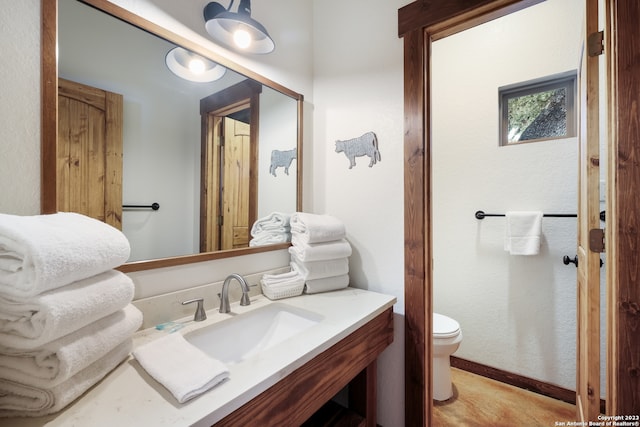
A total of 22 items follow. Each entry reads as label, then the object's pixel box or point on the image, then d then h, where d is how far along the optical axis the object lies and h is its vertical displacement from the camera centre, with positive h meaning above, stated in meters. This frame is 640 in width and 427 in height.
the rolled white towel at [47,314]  0.48 -0.19
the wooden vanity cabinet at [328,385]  0.63 -0.50
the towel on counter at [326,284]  1.25 -0.34
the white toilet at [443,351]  1.56 -0.81
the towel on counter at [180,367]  0.55 -0.35
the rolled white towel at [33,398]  0.49 -0.34
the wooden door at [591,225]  1.00 -0.05
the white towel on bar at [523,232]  1.64 -0.12
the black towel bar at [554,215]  1.18 -0.01
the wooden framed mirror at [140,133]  0.73 +0.27
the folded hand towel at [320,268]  1.24 -0.26
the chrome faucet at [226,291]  1.02 -0.30
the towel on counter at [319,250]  1.22 -0.17
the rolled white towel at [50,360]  0.49 -0.27
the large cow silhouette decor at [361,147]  1.34 +0.34
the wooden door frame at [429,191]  0.80 +0.08
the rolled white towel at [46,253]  0.49 -0.08
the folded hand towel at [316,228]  1.23 -0.07
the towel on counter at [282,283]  1.17 -0.31
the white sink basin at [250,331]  0.92 -0.44
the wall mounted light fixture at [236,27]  1.01 +0.73
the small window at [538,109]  1.69 +0.69
